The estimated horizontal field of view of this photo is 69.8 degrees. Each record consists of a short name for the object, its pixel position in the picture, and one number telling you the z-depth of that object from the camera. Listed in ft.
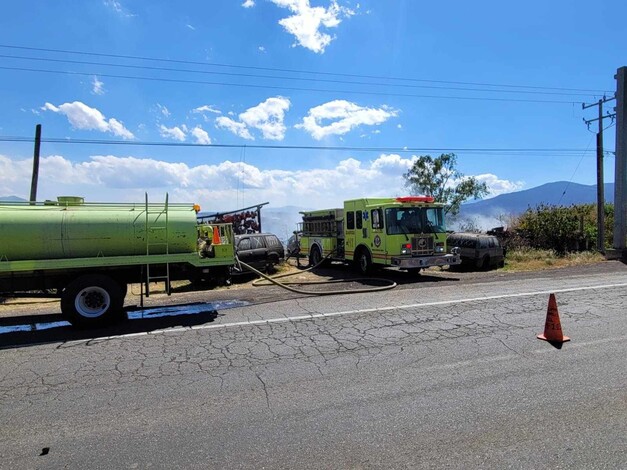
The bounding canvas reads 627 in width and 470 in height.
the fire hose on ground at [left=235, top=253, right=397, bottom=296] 35.01
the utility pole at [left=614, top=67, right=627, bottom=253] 64.44
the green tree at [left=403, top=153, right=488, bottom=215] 106.93
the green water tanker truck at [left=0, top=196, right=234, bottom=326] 25.53
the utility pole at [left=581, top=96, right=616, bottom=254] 70.03
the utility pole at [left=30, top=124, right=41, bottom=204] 59.98
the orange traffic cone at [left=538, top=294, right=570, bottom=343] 19.06
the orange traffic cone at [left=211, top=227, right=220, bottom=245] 31.16
